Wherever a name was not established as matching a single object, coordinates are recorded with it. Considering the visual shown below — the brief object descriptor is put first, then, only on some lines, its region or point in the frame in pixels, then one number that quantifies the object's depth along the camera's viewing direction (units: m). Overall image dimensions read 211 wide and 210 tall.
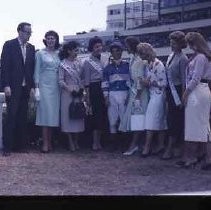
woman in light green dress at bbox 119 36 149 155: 6.38
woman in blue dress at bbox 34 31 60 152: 6.57
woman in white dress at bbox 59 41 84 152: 6.57
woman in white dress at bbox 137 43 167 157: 6.20
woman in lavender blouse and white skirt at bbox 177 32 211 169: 5.47
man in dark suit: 6.46
